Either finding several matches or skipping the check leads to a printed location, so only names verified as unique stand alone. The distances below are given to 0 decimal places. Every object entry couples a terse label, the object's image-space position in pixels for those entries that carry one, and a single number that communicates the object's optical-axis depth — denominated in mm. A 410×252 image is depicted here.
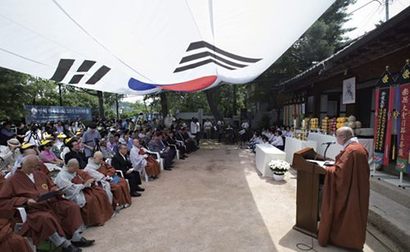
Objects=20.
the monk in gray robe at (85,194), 3838
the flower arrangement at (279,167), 6445
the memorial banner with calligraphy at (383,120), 4914
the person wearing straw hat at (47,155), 5674
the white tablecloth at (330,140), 5785
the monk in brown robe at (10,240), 2621
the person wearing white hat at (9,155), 5454
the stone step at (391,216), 3188
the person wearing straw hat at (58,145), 6906
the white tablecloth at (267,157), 6840
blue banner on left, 14339
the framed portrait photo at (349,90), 6695
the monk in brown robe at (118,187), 4750
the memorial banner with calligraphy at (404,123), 4414
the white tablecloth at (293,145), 7434
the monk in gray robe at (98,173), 4527
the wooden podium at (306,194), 3627
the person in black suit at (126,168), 5695
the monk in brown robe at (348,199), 3133
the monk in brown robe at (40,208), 3062
